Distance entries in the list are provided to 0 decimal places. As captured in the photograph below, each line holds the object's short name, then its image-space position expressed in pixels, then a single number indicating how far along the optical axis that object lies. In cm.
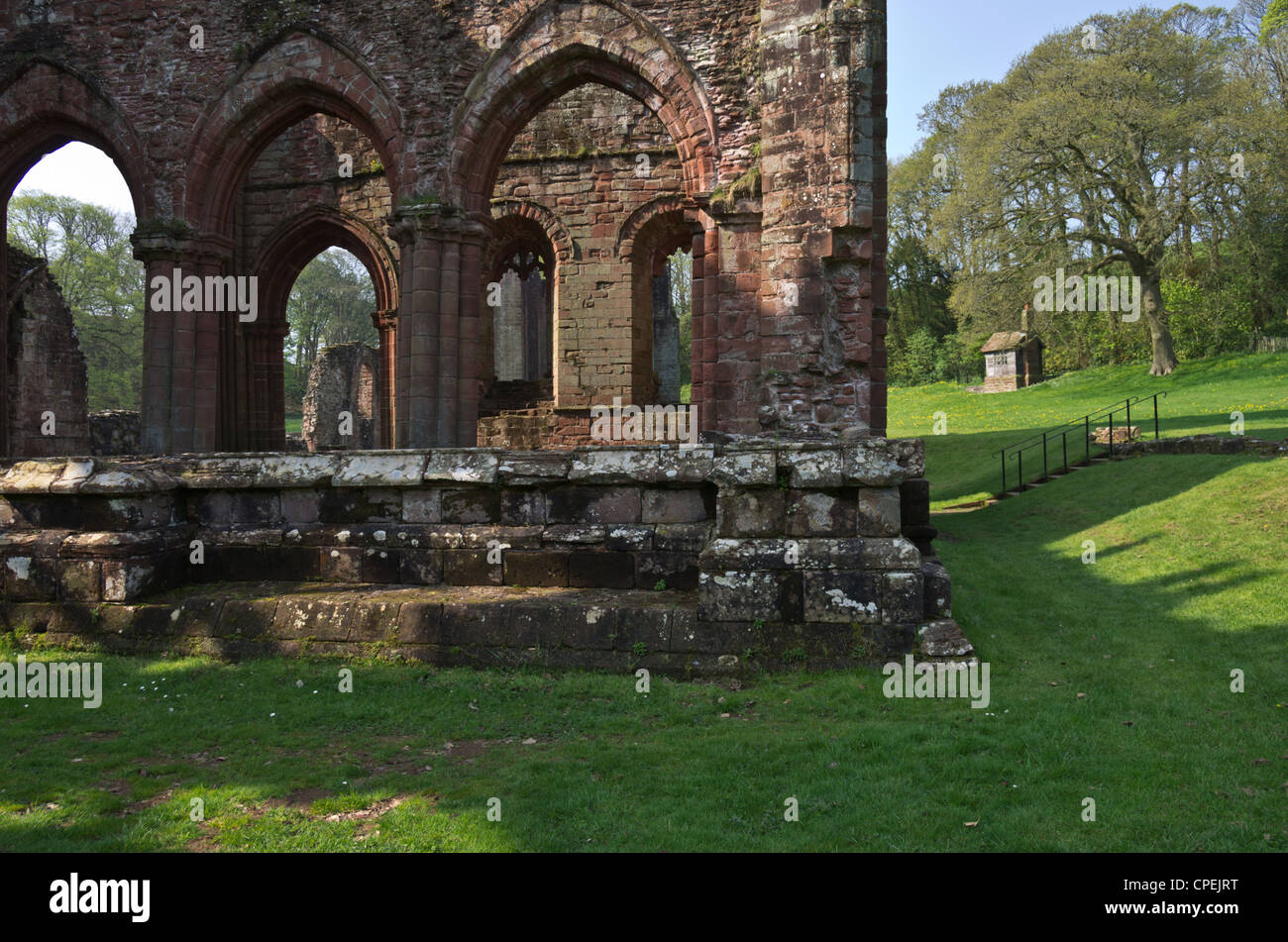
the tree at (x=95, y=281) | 4259
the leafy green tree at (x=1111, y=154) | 2441
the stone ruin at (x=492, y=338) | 577
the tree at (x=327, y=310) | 5650
